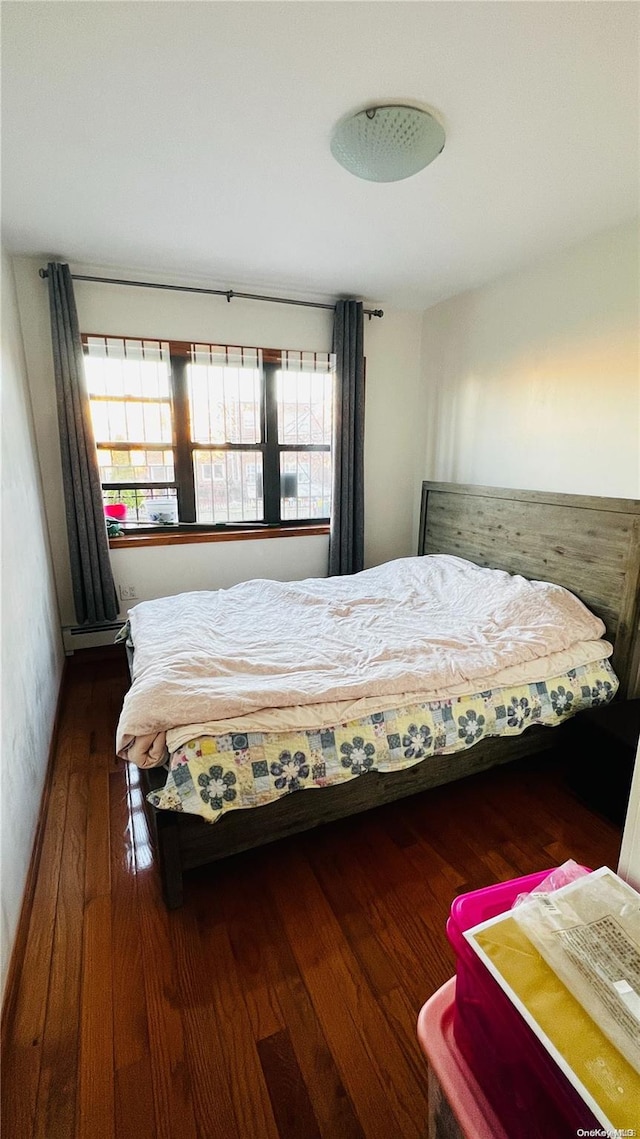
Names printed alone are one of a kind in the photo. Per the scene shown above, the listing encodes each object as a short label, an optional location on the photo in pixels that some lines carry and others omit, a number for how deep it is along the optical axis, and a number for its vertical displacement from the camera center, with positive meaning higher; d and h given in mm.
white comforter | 1604 -802
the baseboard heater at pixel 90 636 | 3238 -1214
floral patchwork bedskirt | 1446 -980
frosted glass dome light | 1558 +1072
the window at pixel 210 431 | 3162 +185
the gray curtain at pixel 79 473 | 2773 -97
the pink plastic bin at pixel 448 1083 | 615 -840
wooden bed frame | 1520 -625
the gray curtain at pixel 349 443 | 3432 +112
